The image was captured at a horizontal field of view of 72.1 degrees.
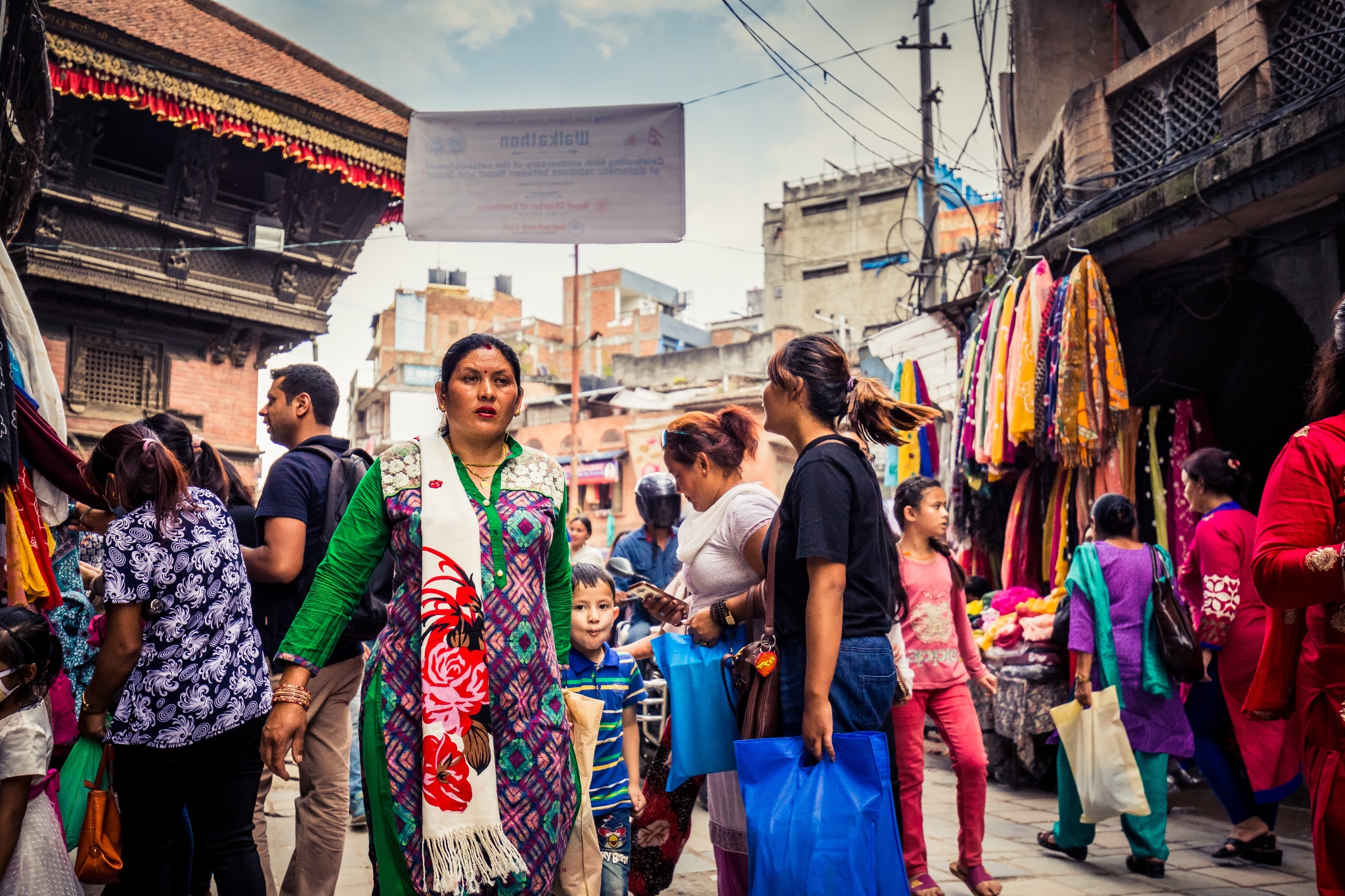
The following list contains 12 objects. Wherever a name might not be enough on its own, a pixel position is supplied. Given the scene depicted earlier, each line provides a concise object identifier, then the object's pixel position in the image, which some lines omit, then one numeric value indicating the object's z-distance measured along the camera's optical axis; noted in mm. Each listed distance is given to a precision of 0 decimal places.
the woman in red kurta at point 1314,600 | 2256
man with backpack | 3189
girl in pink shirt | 3867
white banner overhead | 7281
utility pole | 13586
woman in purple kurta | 4516
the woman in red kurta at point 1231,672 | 4395
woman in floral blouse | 2684
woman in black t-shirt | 2480
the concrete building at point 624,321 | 45938
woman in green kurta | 2209
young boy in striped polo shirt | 3309
